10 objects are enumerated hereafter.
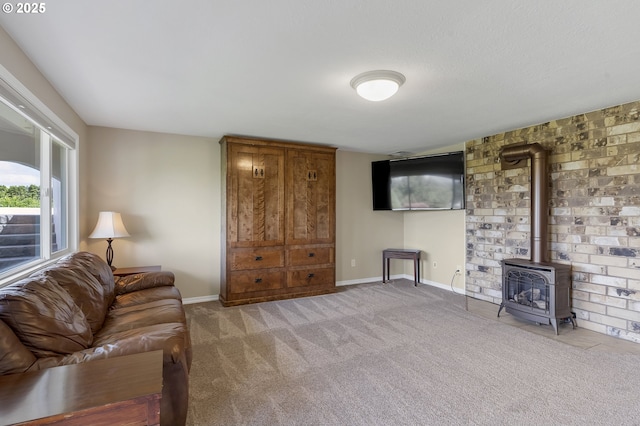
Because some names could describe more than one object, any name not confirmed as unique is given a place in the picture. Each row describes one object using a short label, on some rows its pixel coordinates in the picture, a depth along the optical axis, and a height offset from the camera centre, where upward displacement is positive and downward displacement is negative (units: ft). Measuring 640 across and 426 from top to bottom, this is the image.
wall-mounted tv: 15.21 +1.66
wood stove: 10.59 -2.27
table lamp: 11.09 -0.40
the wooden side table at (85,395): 3.21 -2.00
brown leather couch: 4.51 -2.01
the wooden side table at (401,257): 17.26 -2.42
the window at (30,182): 6.64 +0.93
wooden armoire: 13.70 -0.21
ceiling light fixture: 7.78 +3.36
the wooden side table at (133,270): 10.81 -1.96
